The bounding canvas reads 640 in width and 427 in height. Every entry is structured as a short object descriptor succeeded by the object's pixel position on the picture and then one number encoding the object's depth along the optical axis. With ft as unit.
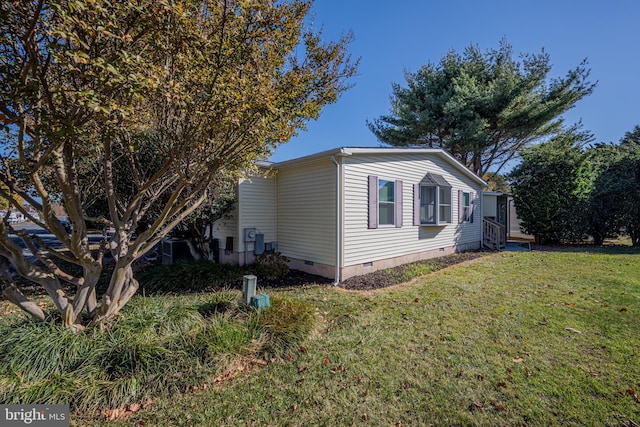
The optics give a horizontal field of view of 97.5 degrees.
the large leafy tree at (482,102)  51.39
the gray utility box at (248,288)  15.12
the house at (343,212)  24.08
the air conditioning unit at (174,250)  30.58
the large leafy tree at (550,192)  43.50
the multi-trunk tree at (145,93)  7.90
